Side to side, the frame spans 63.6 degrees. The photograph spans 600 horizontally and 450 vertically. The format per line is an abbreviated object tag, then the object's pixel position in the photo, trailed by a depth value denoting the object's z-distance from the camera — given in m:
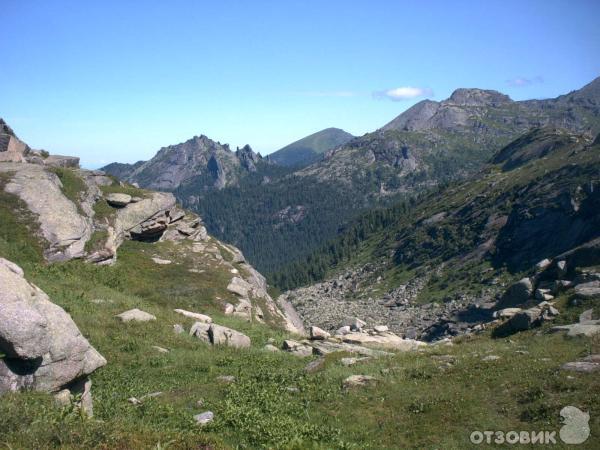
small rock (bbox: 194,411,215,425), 15.71
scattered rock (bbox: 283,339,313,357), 29.27
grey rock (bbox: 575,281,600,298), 30.19
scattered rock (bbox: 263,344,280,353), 29.04
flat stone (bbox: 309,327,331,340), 34.66
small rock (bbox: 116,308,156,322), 28.66
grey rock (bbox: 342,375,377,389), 20.67
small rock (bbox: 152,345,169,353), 25.56
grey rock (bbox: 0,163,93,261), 40.19
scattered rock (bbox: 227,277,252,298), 46.53
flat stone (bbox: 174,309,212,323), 34.59
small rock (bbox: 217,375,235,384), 21.45
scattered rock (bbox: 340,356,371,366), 24.50
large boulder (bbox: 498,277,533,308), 42.34
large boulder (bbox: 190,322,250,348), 29.27
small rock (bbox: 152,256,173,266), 48.64
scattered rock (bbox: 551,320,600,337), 23.93
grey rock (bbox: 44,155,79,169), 62.78
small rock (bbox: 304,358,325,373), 23.83
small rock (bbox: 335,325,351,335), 39.83
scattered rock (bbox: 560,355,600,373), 18.33
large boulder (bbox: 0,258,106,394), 14.61
